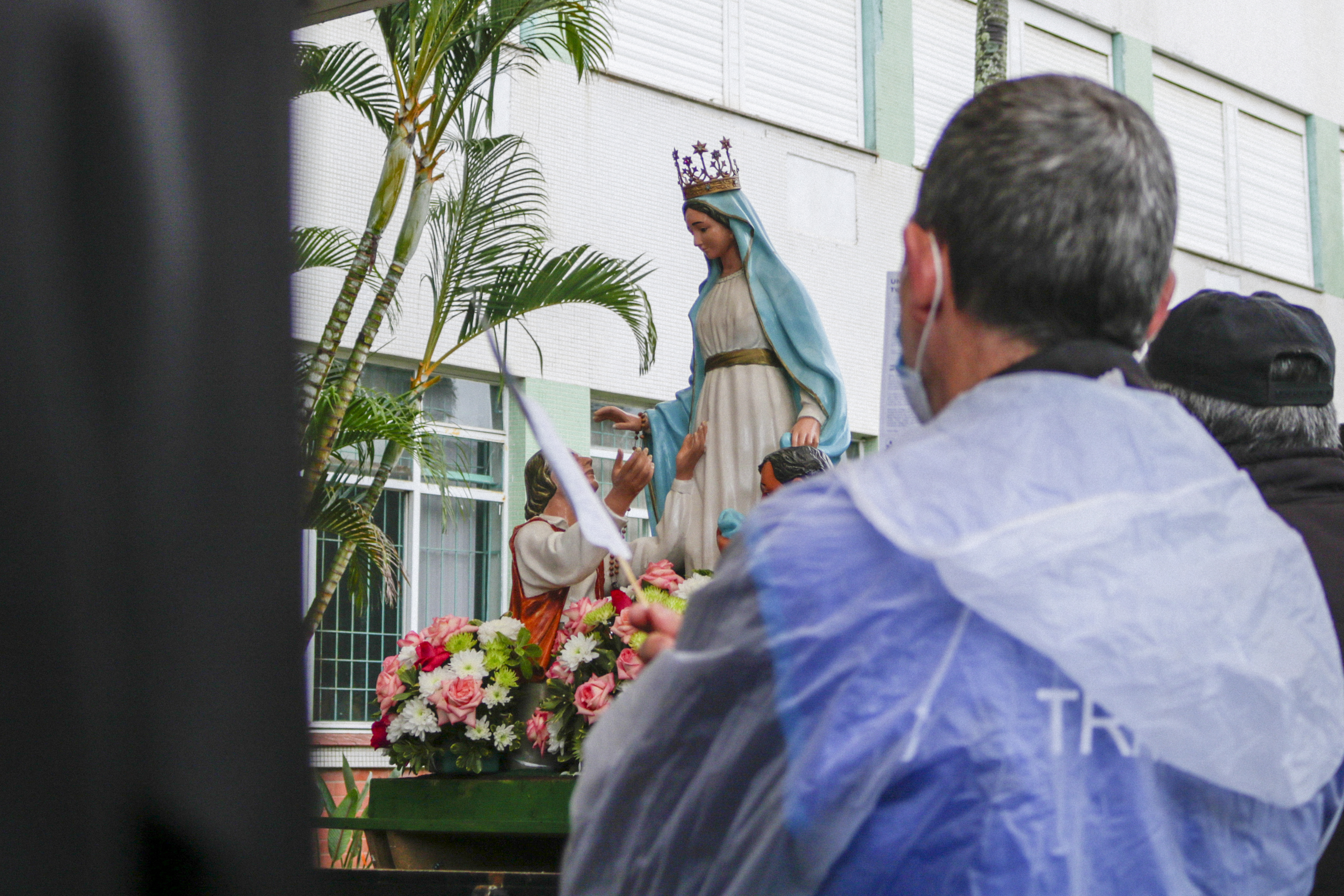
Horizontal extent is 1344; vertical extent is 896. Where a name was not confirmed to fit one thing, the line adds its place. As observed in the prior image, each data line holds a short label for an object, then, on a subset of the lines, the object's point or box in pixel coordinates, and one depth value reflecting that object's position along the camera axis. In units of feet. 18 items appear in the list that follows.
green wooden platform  24.23
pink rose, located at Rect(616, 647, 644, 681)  23.98
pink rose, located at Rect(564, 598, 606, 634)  25.31
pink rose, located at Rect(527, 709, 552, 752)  24.89
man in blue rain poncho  7.27
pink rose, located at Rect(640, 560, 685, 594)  26.35
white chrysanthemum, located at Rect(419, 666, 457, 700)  25.62
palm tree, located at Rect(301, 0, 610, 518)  45.60
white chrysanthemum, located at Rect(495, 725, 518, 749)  25.25
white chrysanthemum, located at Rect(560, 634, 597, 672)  24.52
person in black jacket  13.10
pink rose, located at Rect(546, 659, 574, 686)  24.73
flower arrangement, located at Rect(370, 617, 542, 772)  25.23
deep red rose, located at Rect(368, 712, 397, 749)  25.98
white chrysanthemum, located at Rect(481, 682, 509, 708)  25.50
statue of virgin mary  33.27
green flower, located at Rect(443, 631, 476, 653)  26.53
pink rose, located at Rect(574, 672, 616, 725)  23.95
